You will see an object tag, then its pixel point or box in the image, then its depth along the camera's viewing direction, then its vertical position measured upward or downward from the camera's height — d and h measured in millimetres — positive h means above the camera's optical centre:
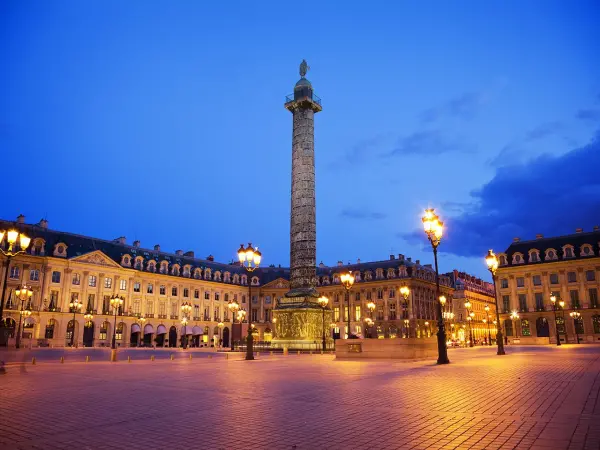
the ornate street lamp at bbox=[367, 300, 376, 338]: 71625 +1411
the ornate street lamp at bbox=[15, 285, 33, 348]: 46716 +2614
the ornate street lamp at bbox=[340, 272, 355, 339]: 28266 +3077
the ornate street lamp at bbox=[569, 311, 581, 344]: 60100 +1700
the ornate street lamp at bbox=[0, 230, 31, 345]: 17461 +3542
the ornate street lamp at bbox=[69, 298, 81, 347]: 58094 +3109
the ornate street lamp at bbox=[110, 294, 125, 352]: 51009 +3320
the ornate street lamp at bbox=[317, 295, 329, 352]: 38681 +2409
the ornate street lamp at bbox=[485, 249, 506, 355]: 26656 +3736
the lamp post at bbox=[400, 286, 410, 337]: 34075 +2977
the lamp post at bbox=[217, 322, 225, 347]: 78038 +585
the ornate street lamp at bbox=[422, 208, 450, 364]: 20859 +4554
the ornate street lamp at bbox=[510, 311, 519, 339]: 67362 +1460
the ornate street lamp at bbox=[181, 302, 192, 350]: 64831 +1726
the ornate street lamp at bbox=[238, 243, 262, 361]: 24219 +3749
